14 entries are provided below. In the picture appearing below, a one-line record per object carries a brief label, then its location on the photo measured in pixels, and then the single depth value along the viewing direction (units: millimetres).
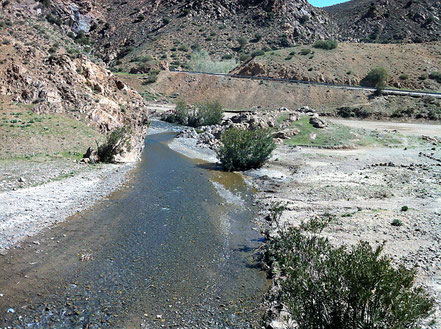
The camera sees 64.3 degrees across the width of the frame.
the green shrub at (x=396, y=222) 13883
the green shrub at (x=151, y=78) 73812
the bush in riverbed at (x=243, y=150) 26109
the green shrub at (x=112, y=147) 25120
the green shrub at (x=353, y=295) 5309
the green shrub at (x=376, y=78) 63803
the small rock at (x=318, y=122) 38188
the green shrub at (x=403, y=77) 66562
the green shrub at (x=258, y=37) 95119
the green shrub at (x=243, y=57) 85394
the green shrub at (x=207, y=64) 82125
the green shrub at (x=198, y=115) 53062
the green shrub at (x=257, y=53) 77862
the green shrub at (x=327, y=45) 76500
